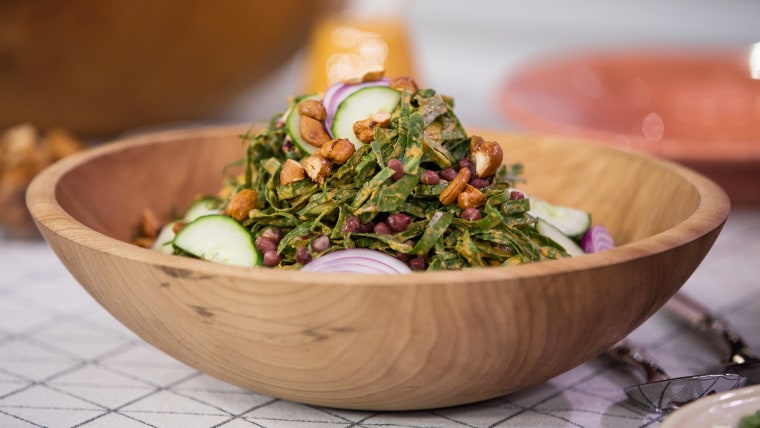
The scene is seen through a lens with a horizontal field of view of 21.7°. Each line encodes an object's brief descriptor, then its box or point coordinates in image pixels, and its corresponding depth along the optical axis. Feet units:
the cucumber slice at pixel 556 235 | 3.36
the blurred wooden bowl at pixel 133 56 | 5.16
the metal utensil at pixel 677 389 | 3.20
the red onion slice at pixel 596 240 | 3.46
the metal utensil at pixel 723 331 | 3.39
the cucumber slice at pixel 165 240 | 3.49
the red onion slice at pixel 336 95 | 3.43
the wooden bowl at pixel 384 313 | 2.92
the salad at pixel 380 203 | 3.21
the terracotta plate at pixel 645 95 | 5.09
